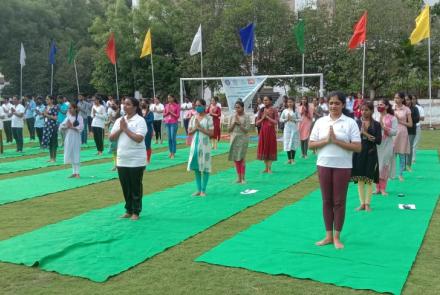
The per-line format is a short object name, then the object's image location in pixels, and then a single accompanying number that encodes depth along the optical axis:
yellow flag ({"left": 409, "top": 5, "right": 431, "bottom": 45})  18.22
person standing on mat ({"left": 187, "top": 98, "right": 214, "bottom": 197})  8.49
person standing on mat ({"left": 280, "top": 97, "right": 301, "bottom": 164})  12.59
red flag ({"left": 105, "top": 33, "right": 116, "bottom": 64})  22.65
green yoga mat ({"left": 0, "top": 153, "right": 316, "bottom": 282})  5.20
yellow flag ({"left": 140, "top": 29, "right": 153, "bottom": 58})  21.88
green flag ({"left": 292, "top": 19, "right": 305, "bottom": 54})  21.92
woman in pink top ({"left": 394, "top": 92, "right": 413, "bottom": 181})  9.89
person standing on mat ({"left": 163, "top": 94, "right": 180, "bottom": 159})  14.27
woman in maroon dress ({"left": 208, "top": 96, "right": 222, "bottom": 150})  15.85
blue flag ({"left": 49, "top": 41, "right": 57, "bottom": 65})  25.75
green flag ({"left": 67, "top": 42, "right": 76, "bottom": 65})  26.34
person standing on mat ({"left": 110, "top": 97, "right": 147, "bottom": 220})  6.88
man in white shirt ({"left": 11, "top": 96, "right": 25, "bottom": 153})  16.08
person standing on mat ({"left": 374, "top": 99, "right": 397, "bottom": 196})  8.42
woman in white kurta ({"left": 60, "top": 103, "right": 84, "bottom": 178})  10.58
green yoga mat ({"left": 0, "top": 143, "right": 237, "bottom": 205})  9.05
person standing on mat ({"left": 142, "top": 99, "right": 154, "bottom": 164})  12.59
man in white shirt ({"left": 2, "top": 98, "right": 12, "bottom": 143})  16.78
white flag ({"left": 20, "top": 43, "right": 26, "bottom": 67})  26.41
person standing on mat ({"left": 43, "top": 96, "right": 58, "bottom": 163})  12.84
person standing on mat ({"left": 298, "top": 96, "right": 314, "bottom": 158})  13.73
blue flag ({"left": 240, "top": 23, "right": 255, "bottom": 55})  21.53
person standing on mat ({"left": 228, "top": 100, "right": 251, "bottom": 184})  9.95
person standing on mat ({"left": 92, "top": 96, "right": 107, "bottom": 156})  14.93
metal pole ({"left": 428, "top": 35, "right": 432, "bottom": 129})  23.21
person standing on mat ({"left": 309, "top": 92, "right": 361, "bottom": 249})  5.52
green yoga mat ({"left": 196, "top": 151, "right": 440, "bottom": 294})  4.83
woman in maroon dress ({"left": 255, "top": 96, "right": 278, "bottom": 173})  11.21
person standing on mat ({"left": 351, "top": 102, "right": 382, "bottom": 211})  7.41
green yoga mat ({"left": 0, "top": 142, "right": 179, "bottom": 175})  12.25
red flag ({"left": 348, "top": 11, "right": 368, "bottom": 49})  18.68
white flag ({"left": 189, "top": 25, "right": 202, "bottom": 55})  21.94
